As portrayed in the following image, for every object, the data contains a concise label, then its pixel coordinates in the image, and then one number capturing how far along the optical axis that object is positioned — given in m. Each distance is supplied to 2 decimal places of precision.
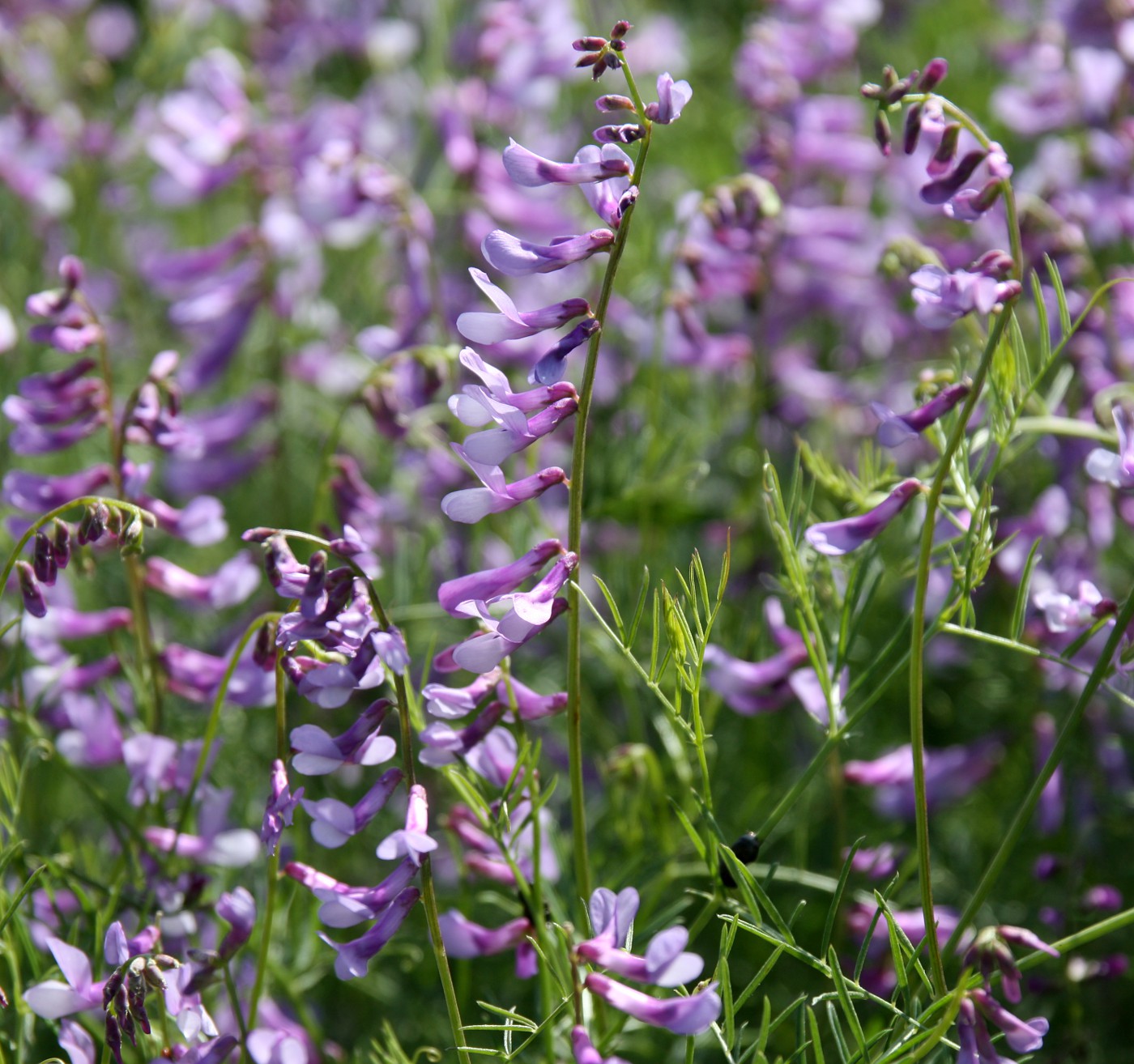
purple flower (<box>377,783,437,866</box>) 0.77
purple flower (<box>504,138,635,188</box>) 0.78
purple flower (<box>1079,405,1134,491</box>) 0.80
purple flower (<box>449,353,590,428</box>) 0.77
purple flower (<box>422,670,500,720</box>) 0.78
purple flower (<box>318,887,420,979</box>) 0.77
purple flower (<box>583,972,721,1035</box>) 0.76
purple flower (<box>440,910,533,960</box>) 0.80
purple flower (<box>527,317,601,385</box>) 0.77
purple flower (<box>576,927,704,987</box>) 0.76
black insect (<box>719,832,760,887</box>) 0.80
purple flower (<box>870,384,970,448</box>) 0.79
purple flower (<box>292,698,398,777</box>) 0.78
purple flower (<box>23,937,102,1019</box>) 0.79
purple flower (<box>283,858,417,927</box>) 0.78
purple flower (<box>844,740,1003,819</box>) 0.87
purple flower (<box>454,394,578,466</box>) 0.77
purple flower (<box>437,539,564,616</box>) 0.78
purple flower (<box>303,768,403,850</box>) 0.78
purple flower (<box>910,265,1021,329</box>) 0.78
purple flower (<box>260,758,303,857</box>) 0.77
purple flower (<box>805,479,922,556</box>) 0.79
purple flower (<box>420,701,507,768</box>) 0.78
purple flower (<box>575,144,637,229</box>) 0.78
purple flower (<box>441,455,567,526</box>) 0.78
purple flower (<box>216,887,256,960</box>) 0.79
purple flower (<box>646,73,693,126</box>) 0.77
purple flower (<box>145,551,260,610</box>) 0.84
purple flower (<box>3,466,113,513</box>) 0.84
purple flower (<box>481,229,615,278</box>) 0.78
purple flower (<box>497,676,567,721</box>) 0.79
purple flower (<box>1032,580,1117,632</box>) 0.79
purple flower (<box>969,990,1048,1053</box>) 0.77
